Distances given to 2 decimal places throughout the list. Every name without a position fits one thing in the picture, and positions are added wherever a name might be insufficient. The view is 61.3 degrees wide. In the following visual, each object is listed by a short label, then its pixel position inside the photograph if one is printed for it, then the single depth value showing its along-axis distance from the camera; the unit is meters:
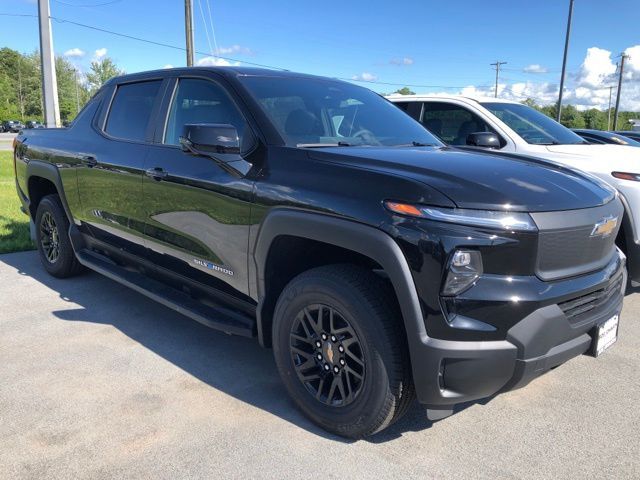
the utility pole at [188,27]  18.16
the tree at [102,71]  74.62
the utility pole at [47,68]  10.79
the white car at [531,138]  4.25
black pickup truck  2.17
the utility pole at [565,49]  24.70
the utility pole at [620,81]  48.19
